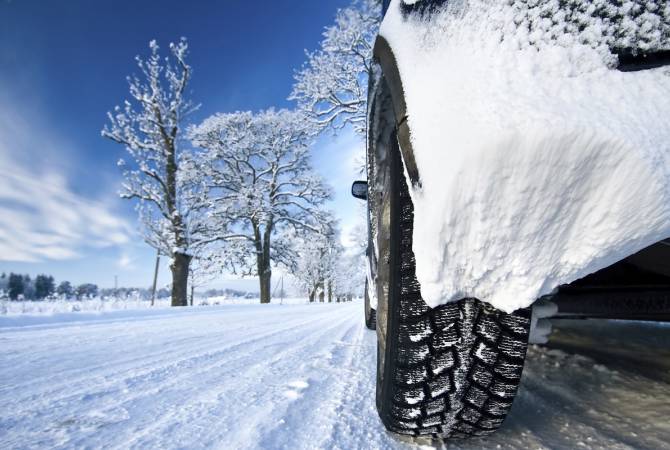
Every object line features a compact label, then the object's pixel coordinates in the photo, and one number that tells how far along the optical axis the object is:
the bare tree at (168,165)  10.11
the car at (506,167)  0.46
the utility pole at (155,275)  21.39
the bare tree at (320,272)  29.97
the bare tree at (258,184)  12.38
